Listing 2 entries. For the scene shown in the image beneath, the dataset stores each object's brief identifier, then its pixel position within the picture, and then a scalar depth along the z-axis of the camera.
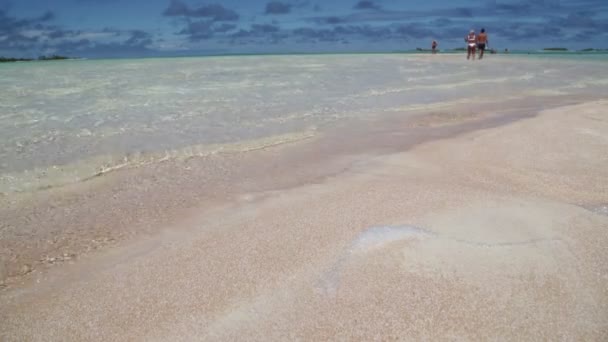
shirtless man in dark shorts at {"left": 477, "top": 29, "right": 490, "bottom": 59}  24.97
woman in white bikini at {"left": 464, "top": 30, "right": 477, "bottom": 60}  25.55
